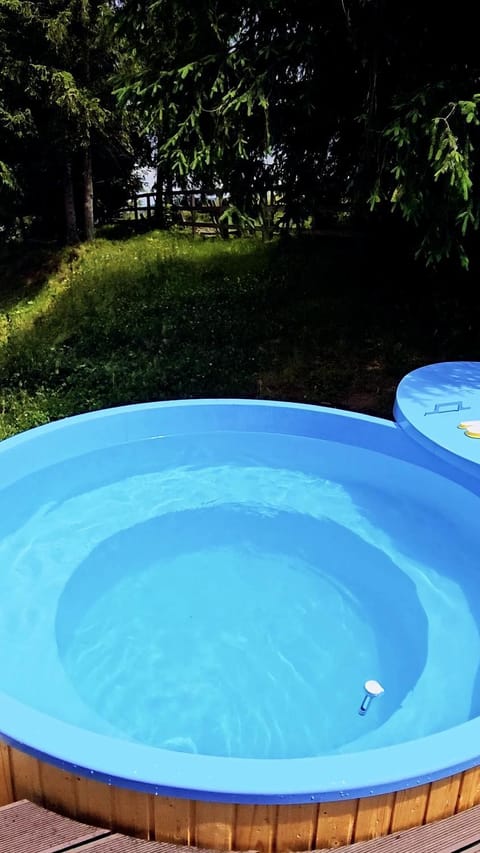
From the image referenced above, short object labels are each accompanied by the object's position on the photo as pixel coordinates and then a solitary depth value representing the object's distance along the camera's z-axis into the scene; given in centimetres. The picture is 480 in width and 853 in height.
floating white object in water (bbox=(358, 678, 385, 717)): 304
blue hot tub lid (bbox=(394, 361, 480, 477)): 517
